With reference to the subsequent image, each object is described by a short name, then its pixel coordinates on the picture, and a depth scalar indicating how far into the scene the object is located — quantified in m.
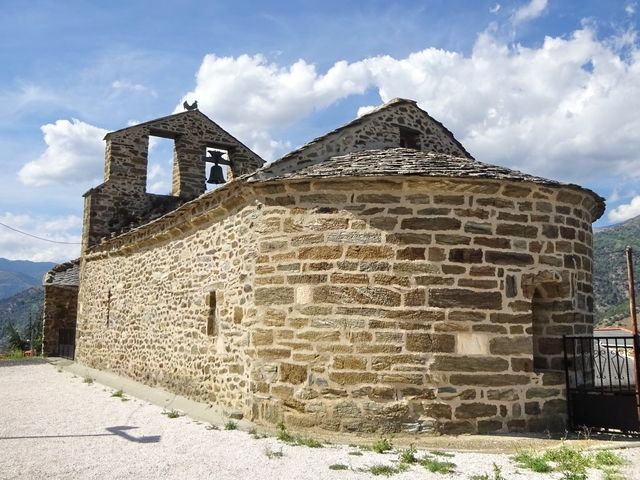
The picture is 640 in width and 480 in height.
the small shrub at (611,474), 4.70
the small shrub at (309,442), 5.97
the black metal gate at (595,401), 6.82
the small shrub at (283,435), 6.31
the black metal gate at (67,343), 18.53
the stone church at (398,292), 6.70
